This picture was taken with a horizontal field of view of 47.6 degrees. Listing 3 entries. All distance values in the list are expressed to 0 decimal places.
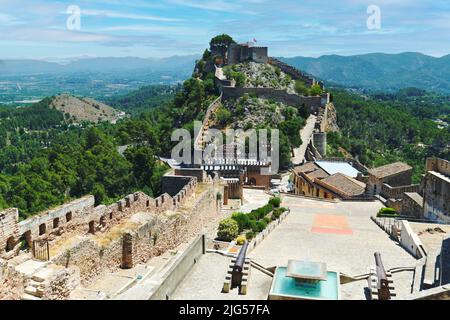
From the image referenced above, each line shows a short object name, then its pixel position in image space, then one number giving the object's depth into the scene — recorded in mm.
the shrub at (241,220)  22447
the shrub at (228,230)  21172
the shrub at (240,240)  19461
